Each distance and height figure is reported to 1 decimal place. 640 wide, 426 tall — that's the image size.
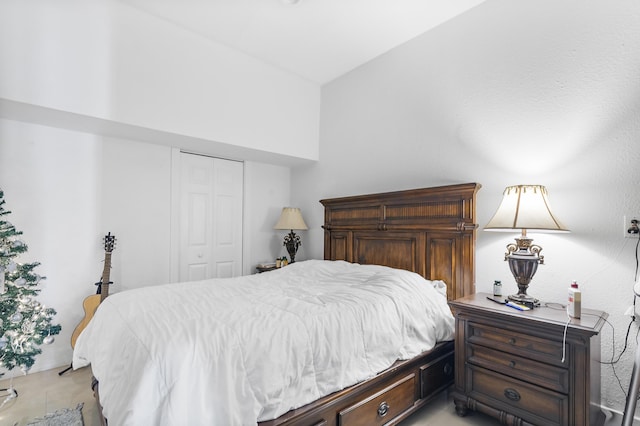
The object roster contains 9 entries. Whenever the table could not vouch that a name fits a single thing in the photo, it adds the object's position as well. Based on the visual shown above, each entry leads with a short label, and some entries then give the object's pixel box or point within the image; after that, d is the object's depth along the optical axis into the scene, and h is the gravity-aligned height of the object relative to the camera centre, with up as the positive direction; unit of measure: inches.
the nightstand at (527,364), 62.6 -33.6
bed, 47.9 -24.1
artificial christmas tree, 86.1 -28.8
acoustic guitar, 108.7 -29.9
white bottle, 67.9 -19.3
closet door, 139.9 -2.2
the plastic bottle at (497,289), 87.1 -20.9
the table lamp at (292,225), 152.9 -5.5
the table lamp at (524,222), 76.0 -1.8
